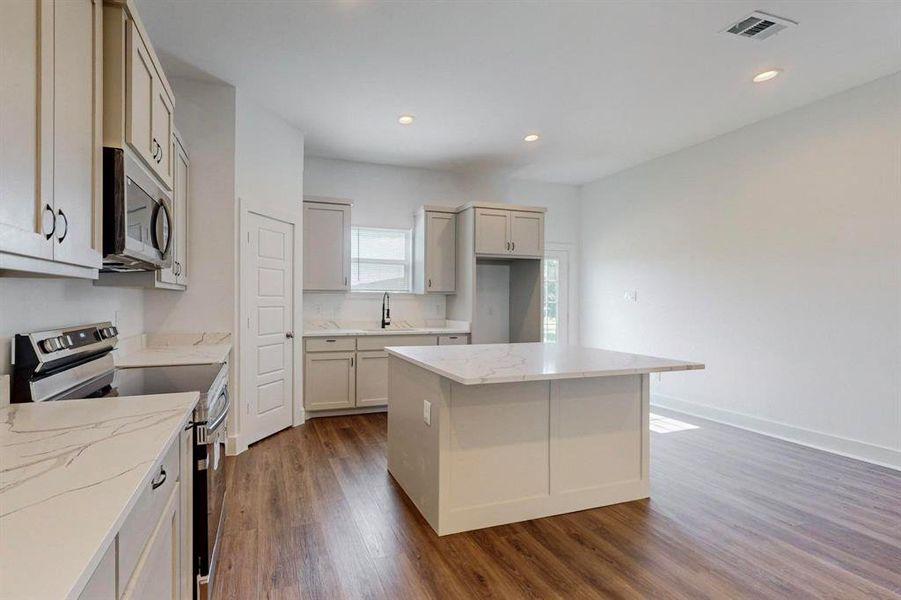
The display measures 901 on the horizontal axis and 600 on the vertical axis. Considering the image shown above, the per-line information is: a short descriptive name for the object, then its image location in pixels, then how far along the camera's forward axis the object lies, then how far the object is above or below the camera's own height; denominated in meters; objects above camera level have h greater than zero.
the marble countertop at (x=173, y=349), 2.59 -0.35
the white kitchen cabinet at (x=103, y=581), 0.71 -0.47
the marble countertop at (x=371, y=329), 4.80 -0.34
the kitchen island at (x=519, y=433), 2.43 -0.77
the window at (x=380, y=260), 5.50 +0.48
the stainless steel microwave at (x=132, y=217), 1.52 +0.31
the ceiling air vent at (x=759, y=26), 2.70 +1.68
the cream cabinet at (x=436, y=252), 5.38 +0.57
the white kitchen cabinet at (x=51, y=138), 0.97 +0.40
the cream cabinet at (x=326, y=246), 4.90 +0.57
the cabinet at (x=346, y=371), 4.66 -0.76
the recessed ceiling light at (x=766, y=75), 3.39 +1.71
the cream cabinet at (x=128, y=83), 1.55 +0.78
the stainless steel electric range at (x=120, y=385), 1.54 -0.36
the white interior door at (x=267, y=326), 3.80 -0.25
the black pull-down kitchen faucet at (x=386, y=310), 5.44 -0.13
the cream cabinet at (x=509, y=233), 5.20 +0.78
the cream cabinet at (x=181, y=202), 3.05 +0.68
